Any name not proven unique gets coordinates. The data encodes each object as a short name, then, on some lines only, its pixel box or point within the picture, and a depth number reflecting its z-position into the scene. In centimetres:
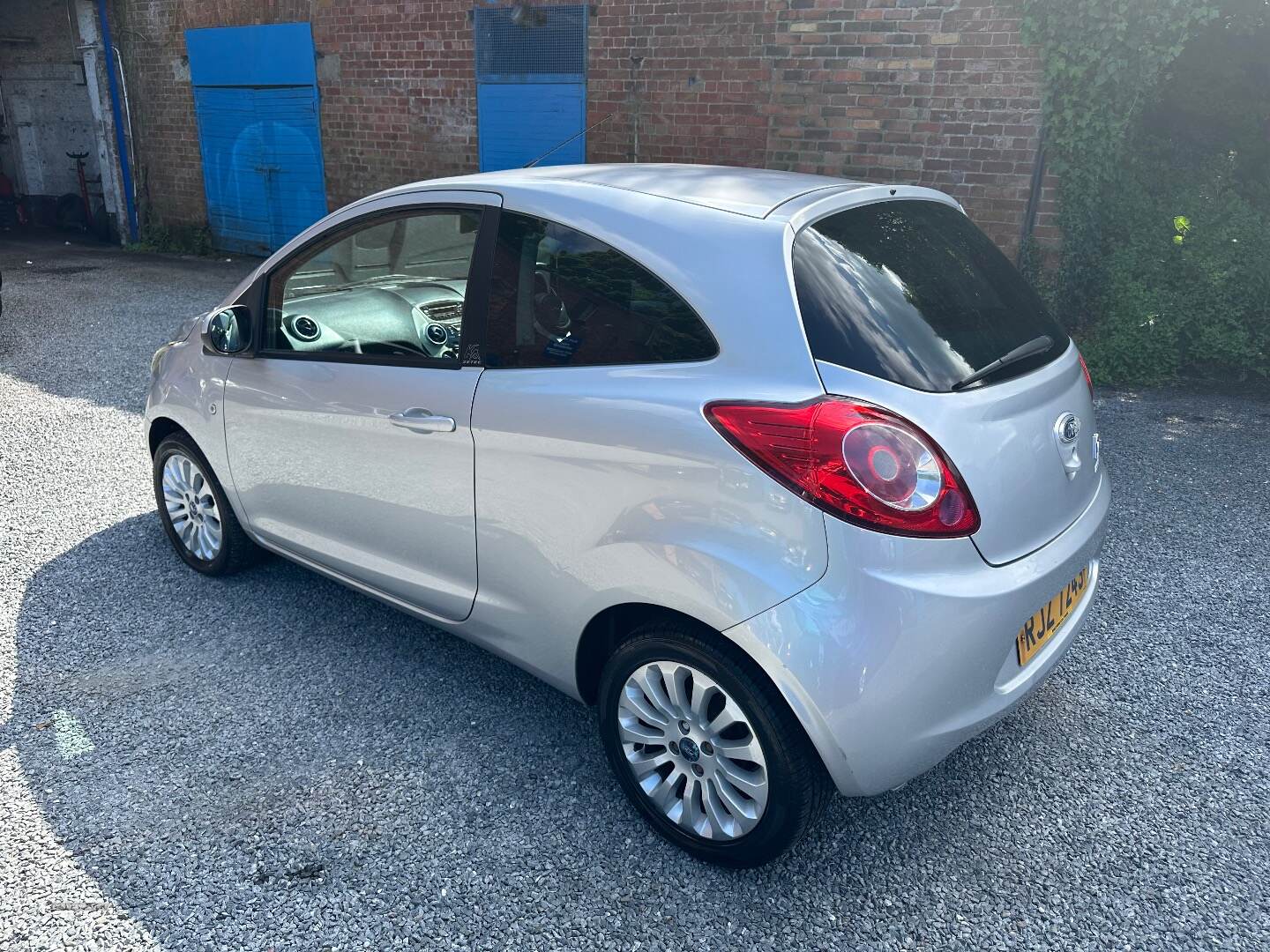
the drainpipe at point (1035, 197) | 759
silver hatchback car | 215
